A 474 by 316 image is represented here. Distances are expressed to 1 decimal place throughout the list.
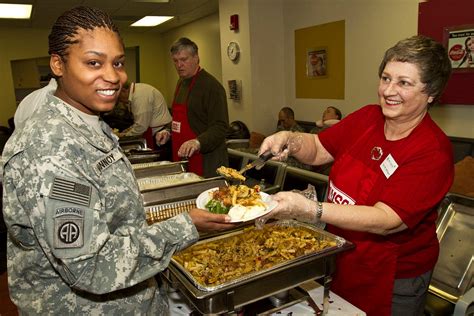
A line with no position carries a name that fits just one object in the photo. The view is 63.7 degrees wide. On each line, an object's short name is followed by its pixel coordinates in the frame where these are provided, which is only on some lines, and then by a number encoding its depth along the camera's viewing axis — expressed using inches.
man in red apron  101.4
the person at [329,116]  160.1
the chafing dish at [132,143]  121.5
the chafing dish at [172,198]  64.5
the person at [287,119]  190.5
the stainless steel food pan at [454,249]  70.2
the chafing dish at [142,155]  103.0
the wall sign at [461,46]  111.0
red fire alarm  203.2
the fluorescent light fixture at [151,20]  273.8
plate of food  45.6
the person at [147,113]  143.6
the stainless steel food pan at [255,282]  38.3
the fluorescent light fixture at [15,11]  212.1
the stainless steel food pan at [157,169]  85.1
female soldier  28.8
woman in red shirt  46.4
